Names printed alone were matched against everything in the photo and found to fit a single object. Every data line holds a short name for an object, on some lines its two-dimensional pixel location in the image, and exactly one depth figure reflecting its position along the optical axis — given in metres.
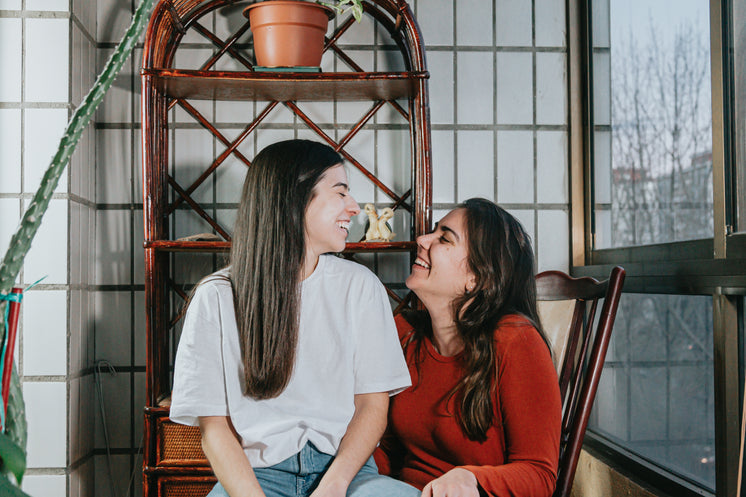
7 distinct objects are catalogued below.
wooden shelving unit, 1.94
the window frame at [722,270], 1.44
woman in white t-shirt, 1.42
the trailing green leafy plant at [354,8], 1.96
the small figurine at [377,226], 2.11
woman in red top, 1.39
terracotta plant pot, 1.99
